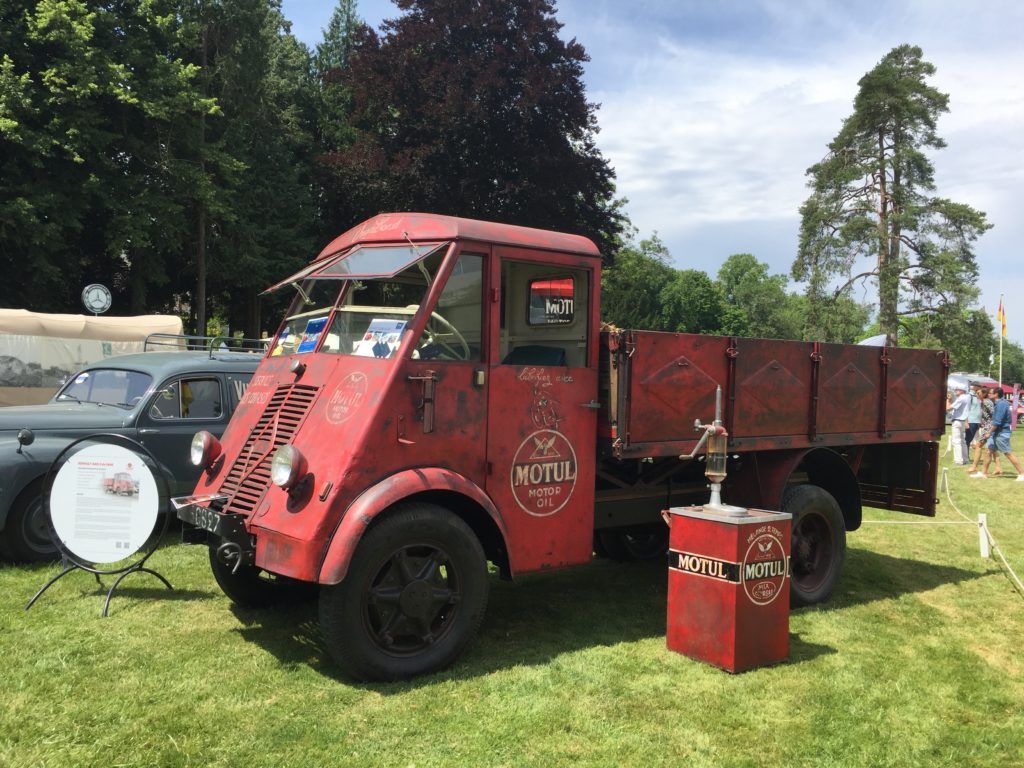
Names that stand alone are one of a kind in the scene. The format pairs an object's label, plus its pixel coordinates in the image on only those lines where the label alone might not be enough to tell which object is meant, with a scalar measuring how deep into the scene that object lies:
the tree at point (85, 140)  18.16
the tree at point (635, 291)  44.56
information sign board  5.60
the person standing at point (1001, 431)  14.39
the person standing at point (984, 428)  15.06
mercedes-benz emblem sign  15.02
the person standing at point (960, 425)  16.31
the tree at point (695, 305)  63.53
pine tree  30.84
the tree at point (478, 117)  20.64
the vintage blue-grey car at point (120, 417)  6.63
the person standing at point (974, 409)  16.72
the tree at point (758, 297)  73.00
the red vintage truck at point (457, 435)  4.23
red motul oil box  4.58
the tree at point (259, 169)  23.36
